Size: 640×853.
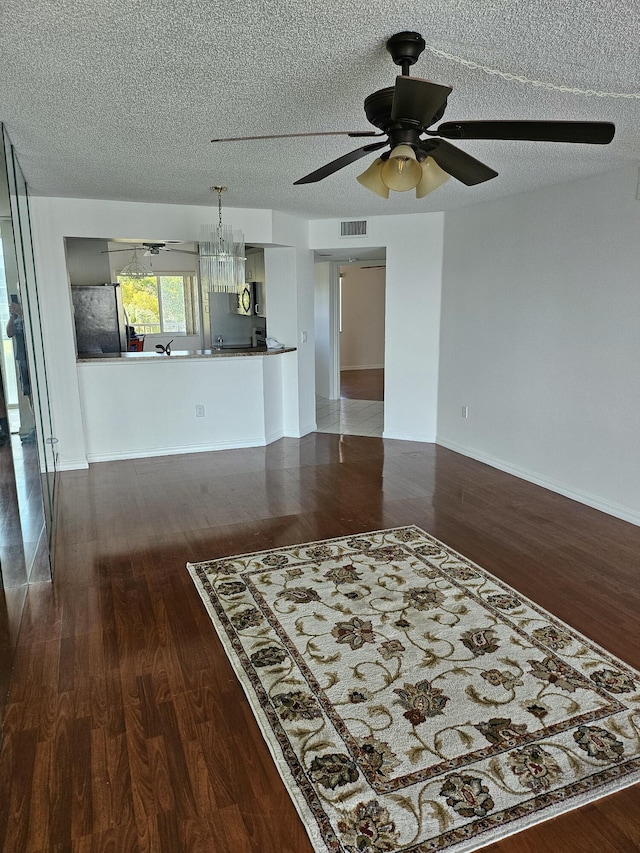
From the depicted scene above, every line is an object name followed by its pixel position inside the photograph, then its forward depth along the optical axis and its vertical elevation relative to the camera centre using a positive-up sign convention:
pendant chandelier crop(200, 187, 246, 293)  4.96 +0.46
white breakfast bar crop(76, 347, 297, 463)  5.38 -0.87
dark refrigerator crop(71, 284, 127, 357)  7.90 -0.05
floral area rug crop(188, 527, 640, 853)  1.69 -1.44
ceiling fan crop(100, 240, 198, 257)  6.84 +0.77
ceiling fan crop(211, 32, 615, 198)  1.94 +0.64
